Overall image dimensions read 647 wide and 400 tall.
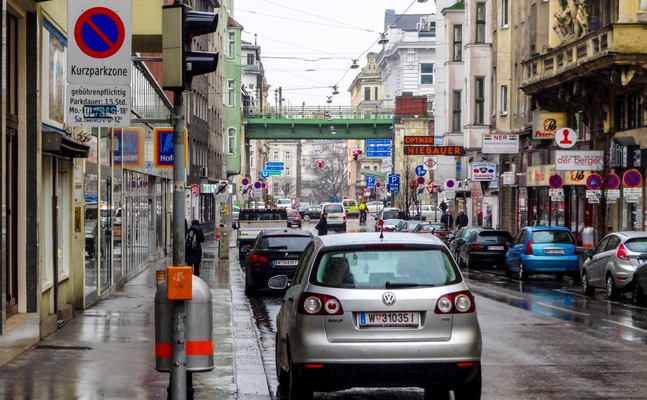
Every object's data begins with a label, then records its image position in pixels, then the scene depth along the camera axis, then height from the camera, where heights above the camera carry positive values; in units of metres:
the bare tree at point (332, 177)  173.38 +2.11
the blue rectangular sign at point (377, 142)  89.50 +4.15
